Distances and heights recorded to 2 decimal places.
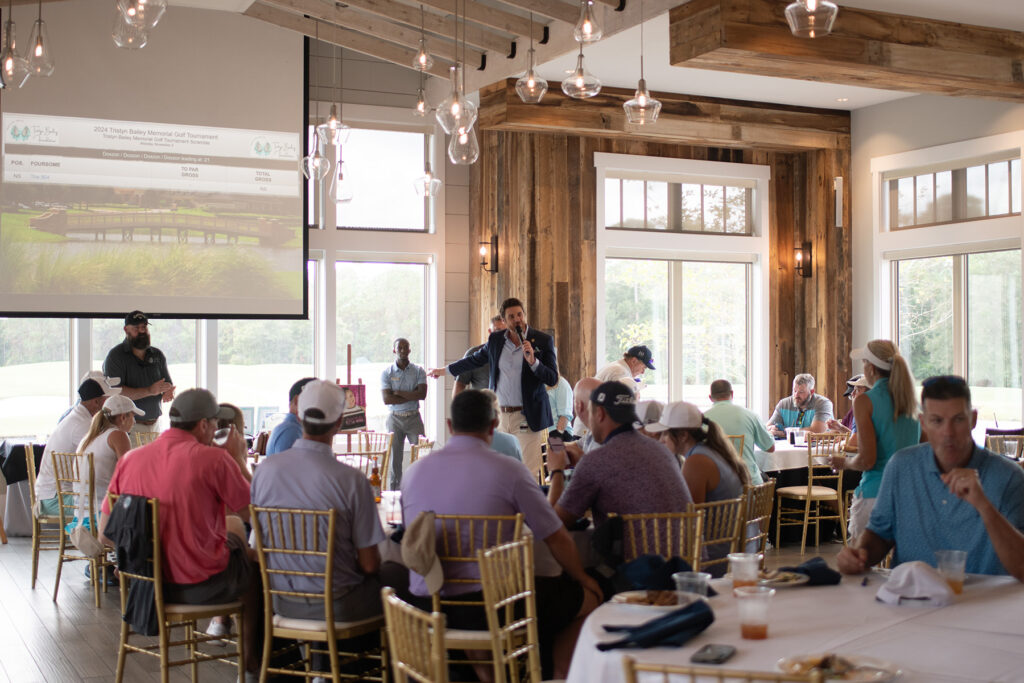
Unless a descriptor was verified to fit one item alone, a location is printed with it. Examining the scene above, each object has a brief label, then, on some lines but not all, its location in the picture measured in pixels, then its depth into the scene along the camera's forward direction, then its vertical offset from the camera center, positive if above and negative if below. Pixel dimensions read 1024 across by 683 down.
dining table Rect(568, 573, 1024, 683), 2.31 -0.69
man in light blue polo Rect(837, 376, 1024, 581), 3.14 -0.46
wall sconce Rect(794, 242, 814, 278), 12.38 +0.99
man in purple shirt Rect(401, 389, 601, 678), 3.86 -0.57
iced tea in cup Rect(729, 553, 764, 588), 2.78 -0.59
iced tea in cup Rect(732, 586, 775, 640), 2.45 -0.62
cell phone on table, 2.30 -0.68
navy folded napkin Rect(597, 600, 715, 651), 2.42 -0.65
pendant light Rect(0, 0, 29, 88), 5.41 +1.47
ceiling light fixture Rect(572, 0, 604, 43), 5.50 +1.67
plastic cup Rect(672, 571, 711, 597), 2.78 -0.62
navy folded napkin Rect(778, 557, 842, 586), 3.04 -0.66
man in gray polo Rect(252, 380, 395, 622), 4.03 -0.58
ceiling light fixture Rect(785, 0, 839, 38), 5.05 +1.57
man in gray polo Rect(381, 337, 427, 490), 10.64 -0.47
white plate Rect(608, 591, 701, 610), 2.76 -0.67
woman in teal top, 5.11 -0.37
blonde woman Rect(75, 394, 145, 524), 6.20 -0.54
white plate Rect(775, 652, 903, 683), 2.17 -0.68
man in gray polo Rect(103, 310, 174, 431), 8.60 -0.16
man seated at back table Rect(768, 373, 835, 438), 9.70 -0.58
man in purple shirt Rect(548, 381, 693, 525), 4.11 -0.50
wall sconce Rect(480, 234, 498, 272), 11.23 +0.97
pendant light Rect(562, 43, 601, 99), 5.98 +1.50
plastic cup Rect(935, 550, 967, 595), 2.87 -0.61
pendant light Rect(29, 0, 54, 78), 5.46 +1.55
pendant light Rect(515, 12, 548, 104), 6.06 +1.51
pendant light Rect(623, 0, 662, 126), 6.24 +1.42
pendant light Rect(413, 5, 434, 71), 6.65 +1.83
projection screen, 9.67 +1.68
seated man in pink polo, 4.26 -0.61
